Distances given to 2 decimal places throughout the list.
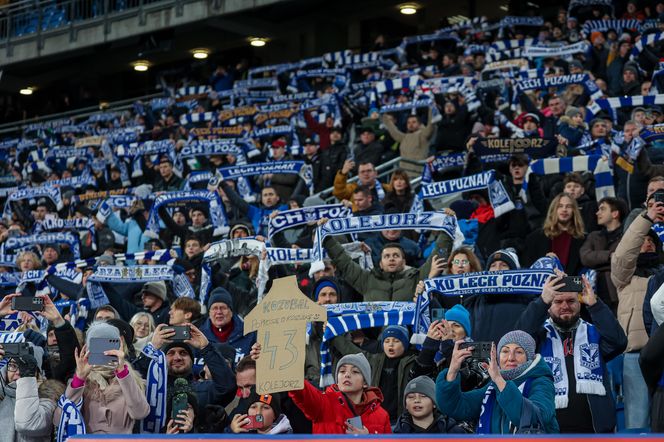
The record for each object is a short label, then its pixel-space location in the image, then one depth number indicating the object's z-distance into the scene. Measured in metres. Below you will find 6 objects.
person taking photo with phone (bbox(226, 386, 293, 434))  13.24
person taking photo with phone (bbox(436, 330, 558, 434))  11.91
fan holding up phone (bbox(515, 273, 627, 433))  13.58
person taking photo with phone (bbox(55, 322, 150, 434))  12.91
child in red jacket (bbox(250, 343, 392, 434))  13.01
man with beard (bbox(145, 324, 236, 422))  13.75
